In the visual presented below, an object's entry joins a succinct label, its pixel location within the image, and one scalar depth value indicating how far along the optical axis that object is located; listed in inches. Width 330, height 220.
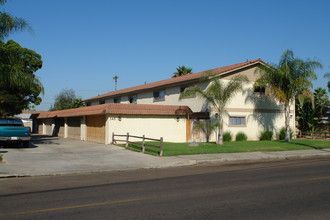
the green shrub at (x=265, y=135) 1092.5
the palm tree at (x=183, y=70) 1780.3
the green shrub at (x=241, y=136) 1040.8
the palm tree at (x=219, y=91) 888.9
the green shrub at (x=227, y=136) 1008.8
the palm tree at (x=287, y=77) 948.6
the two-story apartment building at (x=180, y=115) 945.5
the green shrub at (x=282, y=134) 1129.0
